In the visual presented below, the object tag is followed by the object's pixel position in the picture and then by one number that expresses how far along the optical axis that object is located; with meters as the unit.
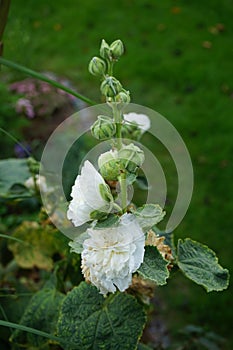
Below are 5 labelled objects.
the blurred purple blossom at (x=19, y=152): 2.84
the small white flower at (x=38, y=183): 1.52
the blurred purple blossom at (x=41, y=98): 3.32
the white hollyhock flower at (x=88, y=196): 1.12
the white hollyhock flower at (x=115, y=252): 1.13
